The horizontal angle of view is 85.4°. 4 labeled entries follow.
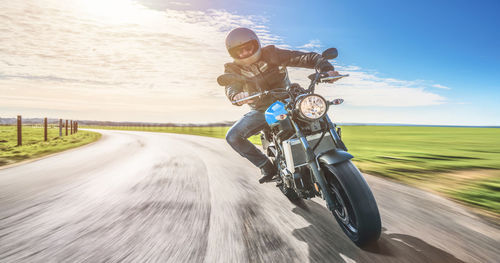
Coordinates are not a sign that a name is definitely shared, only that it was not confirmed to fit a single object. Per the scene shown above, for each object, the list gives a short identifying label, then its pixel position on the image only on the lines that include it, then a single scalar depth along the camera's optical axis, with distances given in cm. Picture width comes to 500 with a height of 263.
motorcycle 205
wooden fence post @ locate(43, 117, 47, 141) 1482
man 345
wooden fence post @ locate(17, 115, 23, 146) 1153
